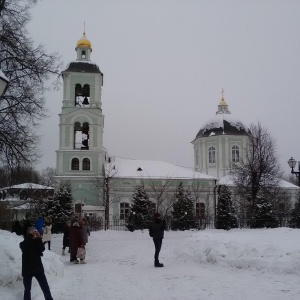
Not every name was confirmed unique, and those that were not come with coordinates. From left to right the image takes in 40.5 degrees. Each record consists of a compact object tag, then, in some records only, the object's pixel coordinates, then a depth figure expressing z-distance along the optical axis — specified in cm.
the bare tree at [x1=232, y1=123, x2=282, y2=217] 3284
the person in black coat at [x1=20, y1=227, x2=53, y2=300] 784
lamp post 2141
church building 4284
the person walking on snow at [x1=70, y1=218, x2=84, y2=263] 1438
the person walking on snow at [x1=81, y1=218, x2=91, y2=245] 1472
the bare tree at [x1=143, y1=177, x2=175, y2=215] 4182
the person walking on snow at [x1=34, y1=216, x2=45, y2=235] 1753
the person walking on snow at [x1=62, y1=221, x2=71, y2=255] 1728
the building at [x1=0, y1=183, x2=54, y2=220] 4433
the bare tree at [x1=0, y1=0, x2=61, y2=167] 1381
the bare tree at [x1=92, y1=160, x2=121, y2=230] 4119
